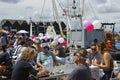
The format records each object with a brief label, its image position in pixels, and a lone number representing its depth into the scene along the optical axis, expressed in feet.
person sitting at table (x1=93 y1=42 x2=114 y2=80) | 16.16
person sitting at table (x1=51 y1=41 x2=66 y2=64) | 24.11
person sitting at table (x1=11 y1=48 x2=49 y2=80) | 13.64
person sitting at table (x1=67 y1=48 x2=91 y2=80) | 12.02
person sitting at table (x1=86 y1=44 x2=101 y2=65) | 18.19
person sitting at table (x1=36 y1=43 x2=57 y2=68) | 20.61
